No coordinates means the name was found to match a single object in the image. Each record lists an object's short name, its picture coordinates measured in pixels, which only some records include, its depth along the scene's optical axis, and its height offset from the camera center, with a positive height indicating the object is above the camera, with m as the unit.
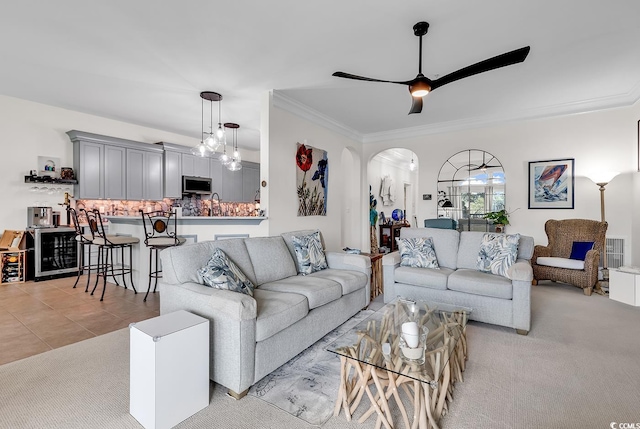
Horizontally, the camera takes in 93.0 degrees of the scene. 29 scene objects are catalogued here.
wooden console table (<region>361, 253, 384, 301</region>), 3.98 -0.86
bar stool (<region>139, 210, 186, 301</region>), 3.88 -0.33
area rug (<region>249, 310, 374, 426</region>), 1.78 -1.15
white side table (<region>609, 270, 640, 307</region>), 2.38 -0.64
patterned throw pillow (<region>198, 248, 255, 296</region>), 2.16 -0.47
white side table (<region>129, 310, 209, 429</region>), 1.56 -0.86
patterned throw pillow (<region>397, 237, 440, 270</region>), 3.58 -0.50
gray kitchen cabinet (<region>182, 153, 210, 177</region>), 6.91 +1.08
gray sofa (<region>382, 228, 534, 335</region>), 2.86 -0.72
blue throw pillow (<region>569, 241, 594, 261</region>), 4.24 -0.53
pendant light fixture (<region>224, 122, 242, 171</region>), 5.30 +0.98
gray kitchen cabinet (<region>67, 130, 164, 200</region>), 5.27 +0.83
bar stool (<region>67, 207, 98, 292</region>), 4.24 -0.43
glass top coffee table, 1.54 -0.81
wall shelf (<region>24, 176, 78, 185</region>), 4.82 +0.51
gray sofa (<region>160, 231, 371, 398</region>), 1.86 -0.67
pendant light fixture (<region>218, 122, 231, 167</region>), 5.11 +0.89
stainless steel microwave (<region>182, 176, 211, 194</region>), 6.91 +0.62
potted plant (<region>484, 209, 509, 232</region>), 5.22 -0.11
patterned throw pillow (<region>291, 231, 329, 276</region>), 3.26 -0.47
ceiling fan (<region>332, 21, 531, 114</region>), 2.37 +1.20
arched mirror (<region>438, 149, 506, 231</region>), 5.50 +0.44
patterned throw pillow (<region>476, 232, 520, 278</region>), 3.20 -0.45
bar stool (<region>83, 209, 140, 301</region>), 3.99 -0.41
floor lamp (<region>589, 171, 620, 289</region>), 4.42 +0.31
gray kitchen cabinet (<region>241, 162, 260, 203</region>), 8.28 +0.87
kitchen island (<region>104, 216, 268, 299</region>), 4.19 -0.26
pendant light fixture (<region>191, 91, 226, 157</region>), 4.30 +1.04
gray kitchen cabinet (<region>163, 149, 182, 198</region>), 6.54 +0.82
